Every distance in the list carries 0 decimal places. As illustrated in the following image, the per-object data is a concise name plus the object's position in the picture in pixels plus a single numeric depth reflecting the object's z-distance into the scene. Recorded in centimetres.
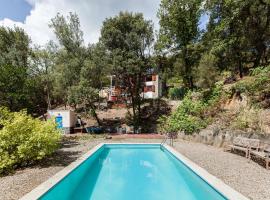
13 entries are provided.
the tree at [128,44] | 1525
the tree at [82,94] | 1433
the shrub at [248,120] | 858
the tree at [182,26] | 1592
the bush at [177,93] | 2119
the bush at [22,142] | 572
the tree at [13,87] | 1032
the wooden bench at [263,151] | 576
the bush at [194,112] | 1154
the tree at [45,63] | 2105
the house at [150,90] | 1855
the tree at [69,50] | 1512
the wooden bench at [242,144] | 696
